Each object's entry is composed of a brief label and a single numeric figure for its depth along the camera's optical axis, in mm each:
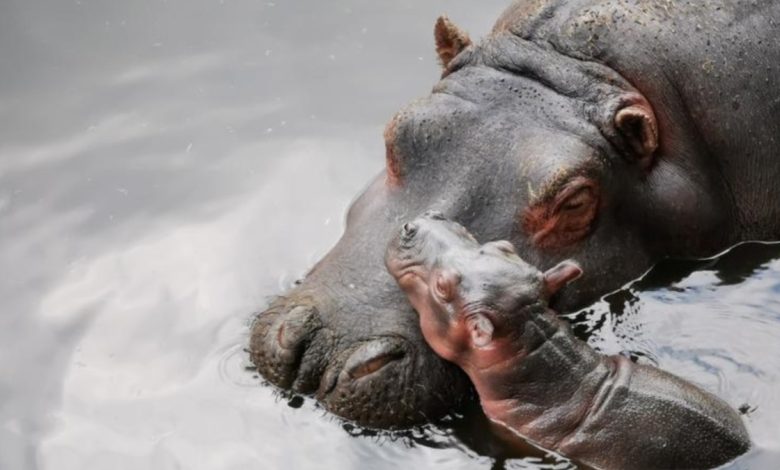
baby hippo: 12805
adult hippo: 13453
